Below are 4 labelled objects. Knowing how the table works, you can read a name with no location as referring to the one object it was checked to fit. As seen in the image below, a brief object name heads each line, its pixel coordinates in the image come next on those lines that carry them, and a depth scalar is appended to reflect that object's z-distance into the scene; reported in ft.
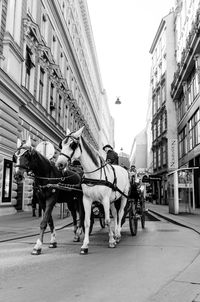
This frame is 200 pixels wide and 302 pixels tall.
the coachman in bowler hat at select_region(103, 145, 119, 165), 31.02
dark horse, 22.56
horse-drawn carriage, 21.72
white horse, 21.39
